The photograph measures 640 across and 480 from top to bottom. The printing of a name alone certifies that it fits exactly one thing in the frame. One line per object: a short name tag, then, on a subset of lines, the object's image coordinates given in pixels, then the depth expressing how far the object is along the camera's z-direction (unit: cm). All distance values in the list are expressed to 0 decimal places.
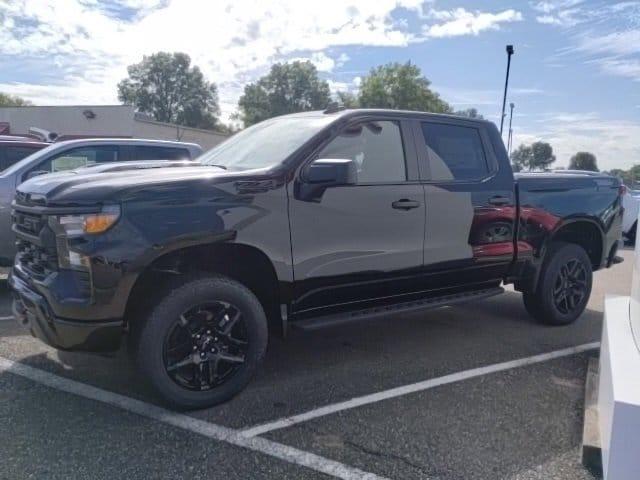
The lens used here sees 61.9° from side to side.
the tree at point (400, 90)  6375
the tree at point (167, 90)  8750
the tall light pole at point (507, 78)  1827
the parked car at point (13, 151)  705
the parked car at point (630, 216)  1283
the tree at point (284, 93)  8412
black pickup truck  303
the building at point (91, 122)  3275
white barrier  228
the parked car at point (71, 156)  577
